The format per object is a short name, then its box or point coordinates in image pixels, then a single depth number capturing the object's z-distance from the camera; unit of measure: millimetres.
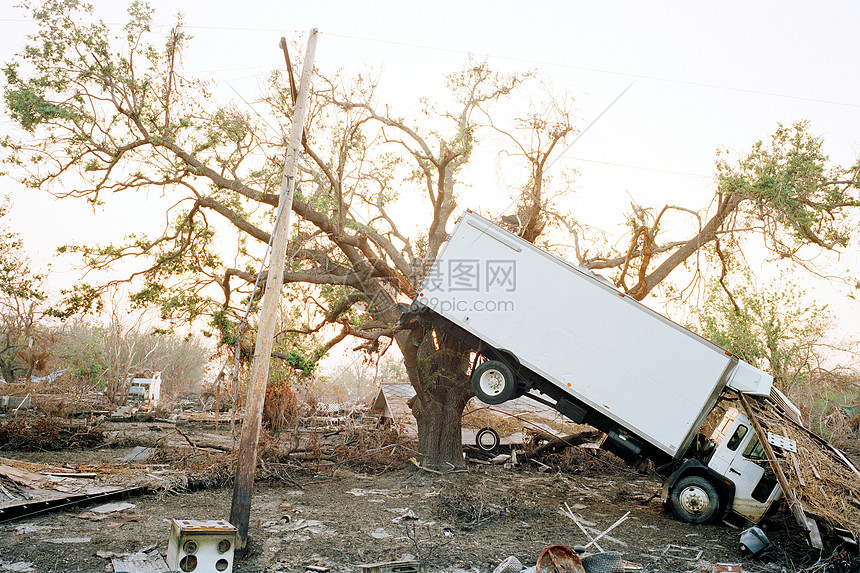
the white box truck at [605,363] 9555
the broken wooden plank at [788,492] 7484
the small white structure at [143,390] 31578
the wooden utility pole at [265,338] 6949
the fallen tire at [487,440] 14906
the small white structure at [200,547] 5711
